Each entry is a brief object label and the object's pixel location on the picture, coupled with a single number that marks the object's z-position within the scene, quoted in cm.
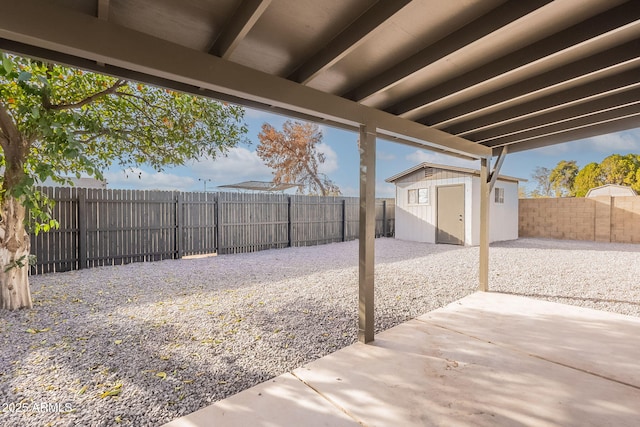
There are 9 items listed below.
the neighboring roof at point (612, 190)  1524
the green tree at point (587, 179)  2203
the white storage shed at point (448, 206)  998
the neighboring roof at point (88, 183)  1254
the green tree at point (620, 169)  1984
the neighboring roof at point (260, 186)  1468
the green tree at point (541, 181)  2847
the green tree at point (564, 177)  2583
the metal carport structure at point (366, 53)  152
